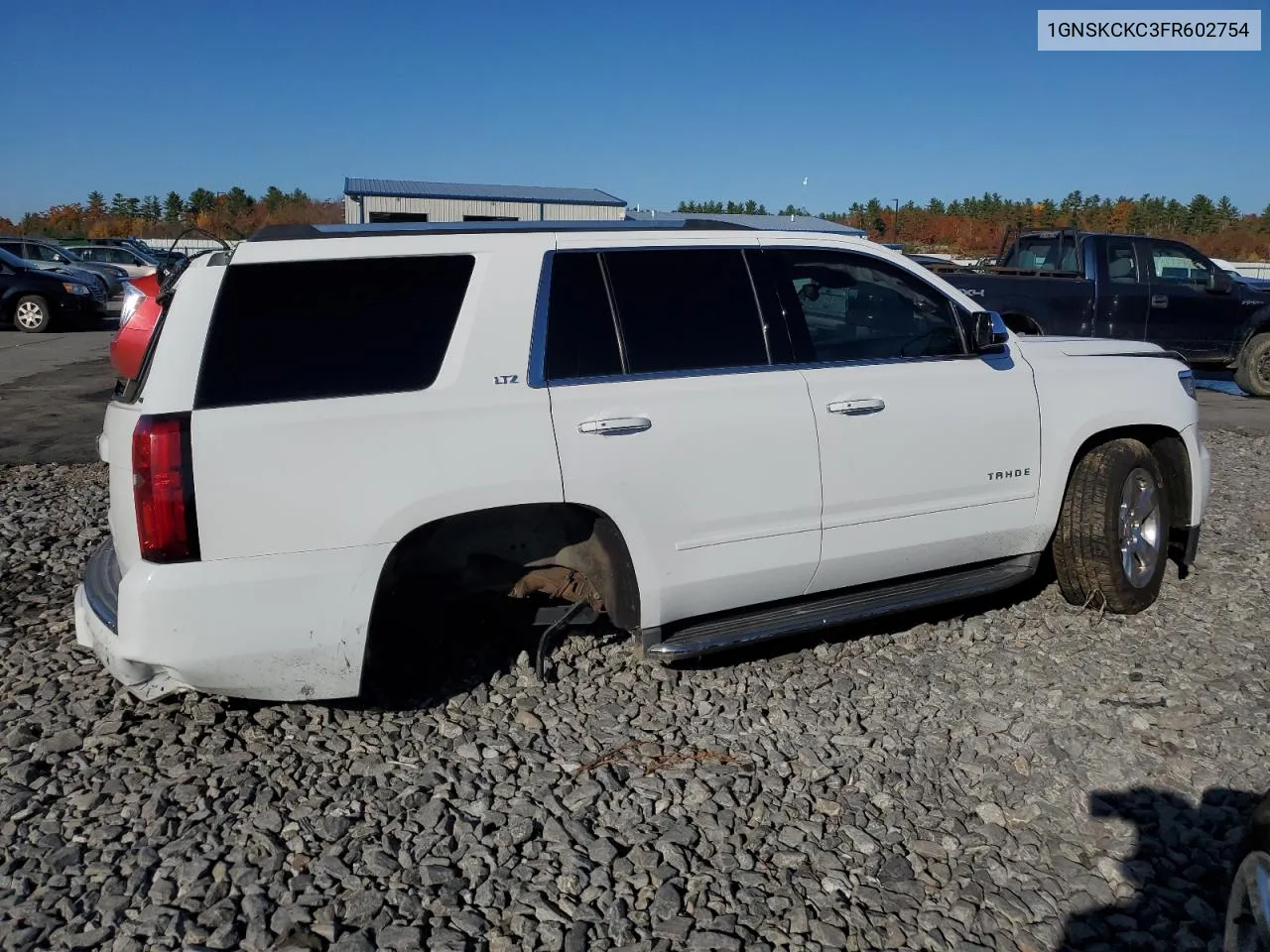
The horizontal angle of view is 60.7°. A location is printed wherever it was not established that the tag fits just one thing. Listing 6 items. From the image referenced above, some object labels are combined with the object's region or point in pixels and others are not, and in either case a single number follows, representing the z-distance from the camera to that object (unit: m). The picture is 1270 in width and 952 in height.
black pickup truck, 12.53
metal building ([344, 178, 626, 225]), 41.75
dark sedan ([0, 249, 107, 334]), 20.12
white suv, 3.53
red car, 6.22
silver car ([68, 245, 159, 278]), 32.72
